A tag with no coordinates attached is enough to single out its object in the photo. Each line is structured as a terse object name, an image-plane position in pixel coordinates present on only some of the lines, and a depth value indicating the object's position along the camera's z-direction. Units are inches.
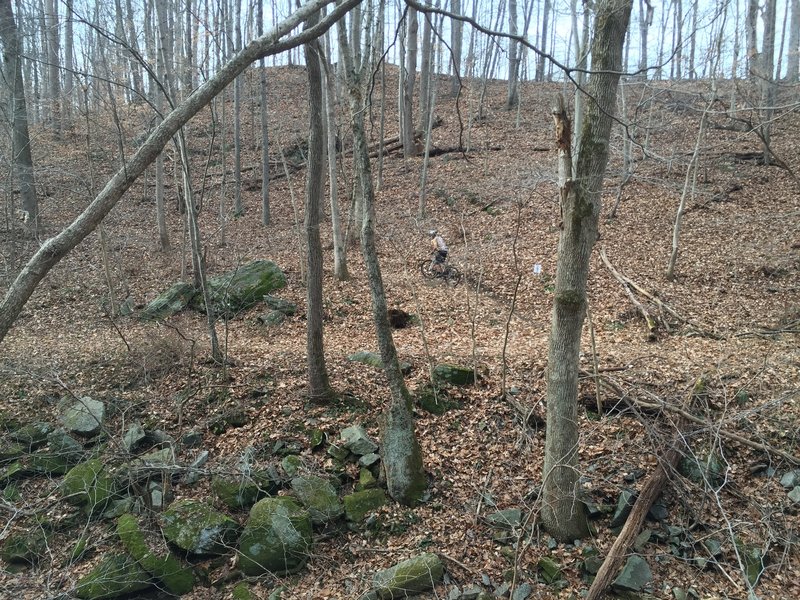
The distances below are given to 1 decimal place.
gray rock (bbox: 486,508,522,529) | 229.6
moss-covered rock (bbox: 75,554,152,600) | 202.2
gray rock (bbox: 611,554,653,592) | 200.5
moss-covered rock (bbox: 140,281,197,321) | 429.7
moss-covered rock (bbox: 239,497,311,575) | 220.8
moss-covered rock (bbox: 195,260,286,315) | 446.3
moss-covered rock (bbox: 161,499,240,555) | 223.8
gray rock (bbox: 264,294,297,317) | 442.0
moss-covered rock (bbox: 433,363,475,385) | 308.0
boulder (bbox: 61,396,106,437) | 280.1
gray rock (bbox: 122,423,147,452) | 269.3
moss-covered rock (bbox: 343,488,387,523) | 239.6
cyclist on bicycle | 501.1
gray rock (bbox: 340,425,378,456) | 265.3
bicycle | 517.3
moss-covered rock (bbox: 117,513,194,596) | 213.9
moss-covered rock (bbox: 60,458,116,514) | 240.5
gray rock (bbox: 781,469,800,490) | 232.5
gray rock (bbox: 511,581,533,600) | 203.2
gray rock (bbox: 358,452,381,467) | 260.0
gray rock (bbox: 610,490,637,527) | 227.9
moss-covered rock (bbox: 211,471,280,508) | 245.3
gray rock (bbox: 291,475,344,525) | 237.6
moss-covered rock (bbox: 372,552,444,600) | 203.6
